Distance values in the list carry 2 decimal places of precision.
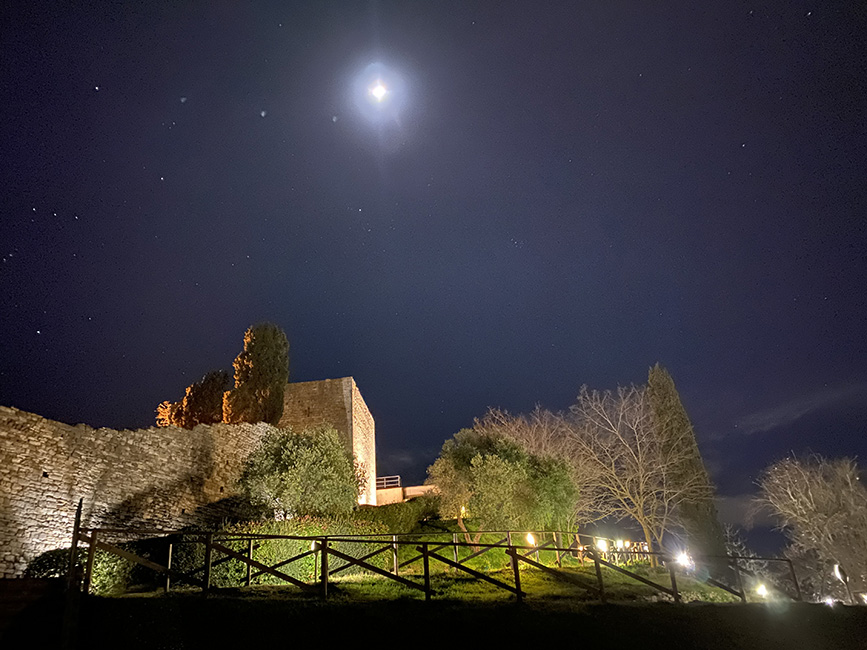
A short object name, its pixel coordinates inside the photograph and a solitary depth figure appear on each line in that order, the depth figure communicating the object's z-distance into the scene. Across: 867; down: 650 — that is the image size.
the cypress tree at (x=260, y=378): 25.02
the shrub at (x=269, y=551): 11.13
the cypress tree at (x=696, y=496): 30.39
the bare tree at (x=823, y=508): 27.80
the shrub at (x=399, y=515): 21.30
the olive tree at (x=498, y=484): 19.83
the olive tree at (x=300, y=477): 17.38
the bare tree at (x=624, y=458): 24.48
